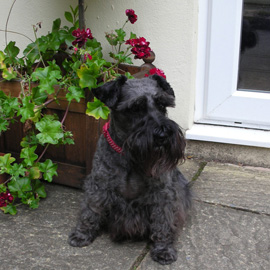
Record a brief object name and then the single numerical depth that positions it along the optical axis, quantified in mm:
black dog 2111
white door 3148
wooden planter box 2807
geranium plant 2582
